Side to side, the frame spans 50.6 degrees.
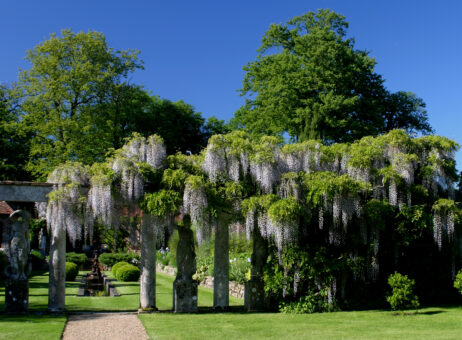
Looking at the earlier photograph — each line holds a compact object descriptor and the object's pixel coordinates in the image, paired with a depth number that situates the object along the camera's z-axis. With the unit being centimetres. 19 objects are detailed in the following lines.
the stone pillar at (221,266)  1149
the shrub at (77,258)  2581
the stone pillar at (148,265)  1091
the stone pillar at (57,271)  1065
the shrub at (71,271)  1930
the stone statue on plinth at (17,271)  1032
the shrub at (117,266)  2146
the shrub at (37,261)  2539
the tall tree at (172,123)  2939
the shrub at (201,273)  1731
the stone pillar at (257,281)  1156
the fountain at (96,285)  1575
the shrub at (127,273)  1989
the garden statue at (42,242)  2938
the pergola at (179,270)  1052
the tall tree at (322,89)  2397
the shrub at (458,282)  1112
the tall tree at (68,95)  2497
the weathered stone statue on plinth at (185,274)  1110
